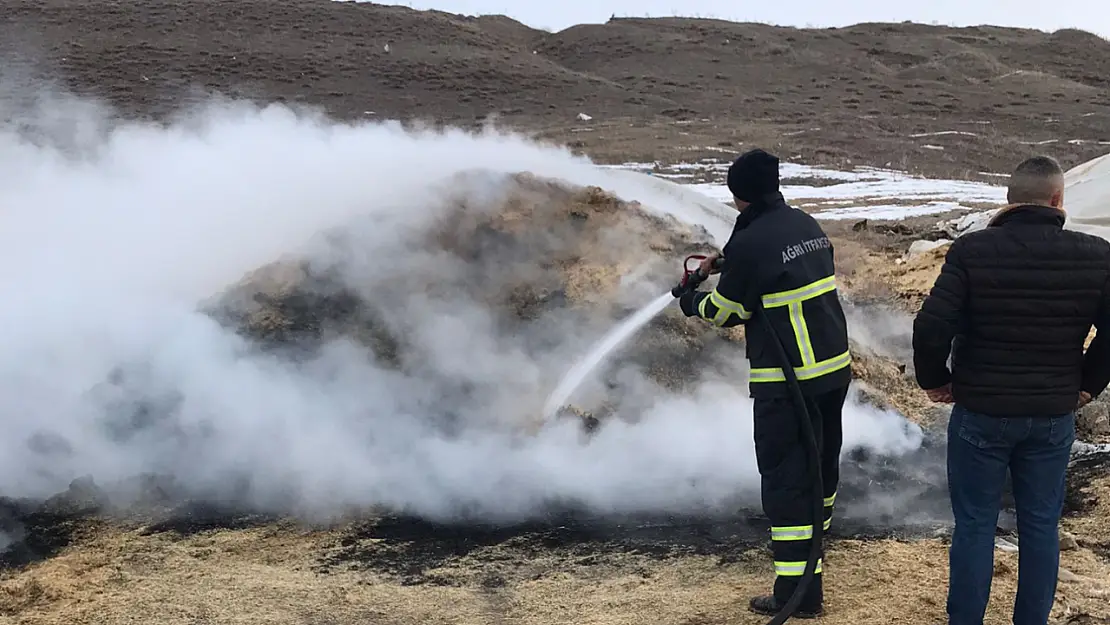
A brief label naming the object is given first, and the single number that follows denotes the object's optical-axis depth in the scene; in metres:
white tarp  8.75
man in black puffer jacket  2.78
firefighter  3.24
